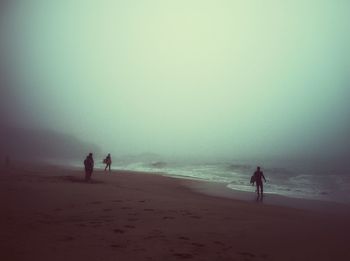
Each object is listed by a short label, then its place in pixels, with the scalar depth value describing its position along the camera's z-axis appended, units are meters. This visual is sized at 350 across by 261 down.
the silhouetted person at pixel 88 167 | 22.34
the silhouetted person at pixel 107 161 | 35.62
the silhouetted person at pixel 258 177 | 20.11
